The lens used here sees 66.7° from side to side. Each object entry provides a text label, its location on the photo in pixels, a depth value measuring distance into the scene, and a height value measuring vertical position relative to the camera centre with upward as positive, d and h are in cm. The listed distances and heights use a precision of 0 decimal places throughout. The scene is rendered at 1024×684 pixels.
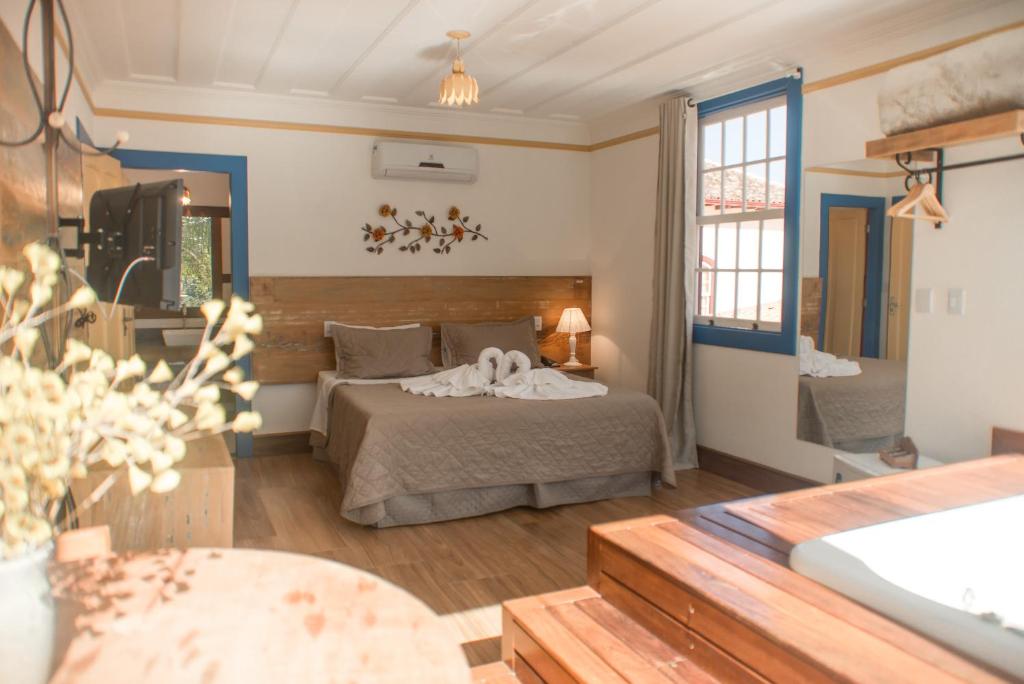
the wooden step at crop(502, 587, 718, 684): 181 -90
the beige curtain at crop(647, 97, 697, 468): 527 +12
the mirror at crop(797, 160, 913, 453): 384 -10
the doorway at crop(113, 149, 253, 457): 536 +51
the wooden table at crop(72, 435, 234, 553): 211 -63
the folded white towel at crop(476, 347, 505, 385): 484 -48
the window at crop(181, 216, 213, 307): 816 +22
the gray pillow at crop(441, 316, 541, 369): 574 -42
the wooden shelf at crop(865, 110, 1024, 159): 275 +59
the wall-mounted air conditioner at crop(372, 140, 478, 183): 574 +92
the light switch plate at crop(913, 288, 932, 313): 371 -6
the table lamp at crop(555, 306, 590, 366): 621 -31
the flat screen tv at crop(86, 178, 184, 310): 218 +10
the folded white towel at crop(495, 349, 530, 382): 486 -50
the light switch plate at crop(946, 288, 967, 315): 354 -6
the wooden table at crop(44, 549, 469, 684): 103 -50
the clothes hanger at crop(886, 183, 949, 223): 346 +37
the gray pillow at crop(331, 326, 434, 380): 537 -48
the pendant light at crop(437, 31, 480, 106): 408 +105
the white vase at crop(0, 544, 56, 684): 89 -40
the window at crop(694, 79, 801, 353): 460 +43
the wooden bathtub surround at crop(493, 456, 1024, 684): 153 -71
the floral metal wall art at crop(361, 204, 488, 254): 588 +39
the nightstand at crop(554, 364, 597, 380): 608 -66
